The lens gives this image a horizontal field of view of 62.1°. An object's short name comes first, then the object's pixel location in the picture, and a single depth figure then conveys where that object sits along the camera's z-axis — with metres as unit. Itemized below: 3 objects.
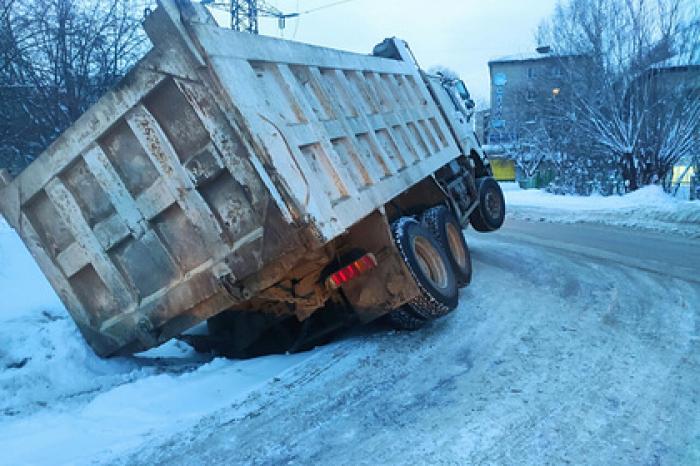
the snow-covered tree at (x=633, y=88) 18.05
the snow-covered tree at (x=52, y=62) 9.74
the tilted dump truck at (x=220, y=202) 3.85
